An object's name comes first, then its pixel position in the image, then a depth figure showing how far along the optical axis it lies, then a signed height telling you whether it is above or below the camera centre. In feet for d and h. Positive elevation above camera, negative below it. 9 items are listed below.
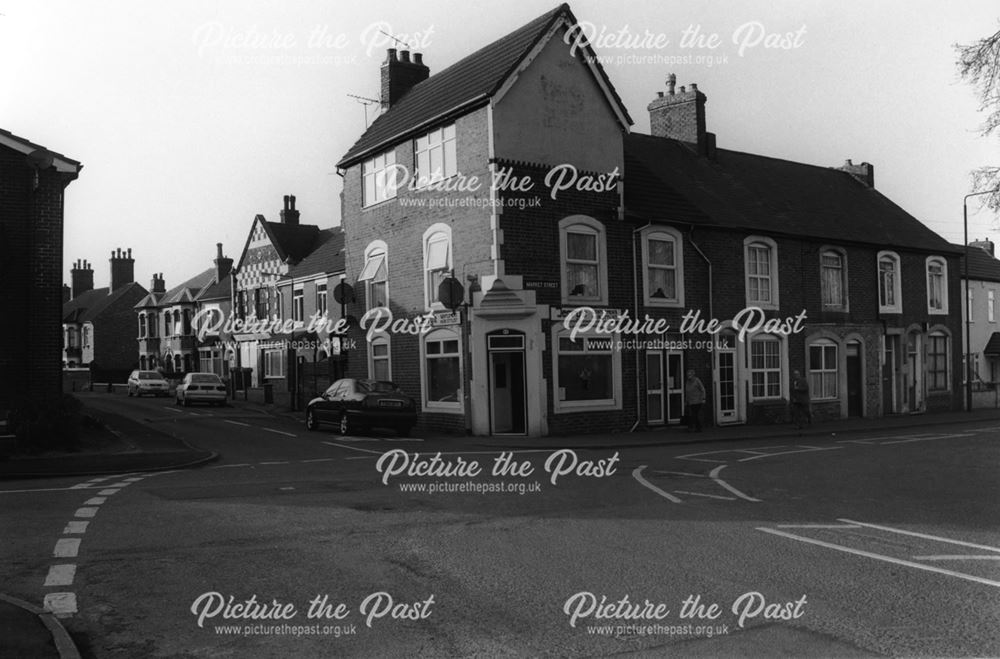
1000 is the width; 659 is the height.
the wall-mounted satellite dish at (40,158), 64.69 +15.58
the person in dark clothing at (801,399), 85.35 -4.96
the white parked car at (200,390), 131.64 -4.27
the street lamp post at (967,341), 113.50 +0.58
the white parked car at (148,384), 164.25 -3.94
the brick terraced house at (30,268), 64.08 +7.36
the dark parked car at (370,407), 75.46 -4.28
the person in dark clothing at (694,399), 79.66 -4.38
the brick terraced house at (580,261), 76.48 +9.35
